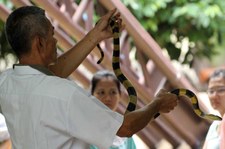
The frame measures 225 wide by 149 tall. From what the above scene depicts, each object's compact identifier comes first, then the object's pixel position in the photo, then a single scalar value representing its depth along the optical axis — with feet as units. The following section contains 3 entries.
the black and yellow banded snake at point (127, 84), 16.67
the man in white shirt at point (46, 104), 14.09
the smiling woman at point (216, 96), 24.43
